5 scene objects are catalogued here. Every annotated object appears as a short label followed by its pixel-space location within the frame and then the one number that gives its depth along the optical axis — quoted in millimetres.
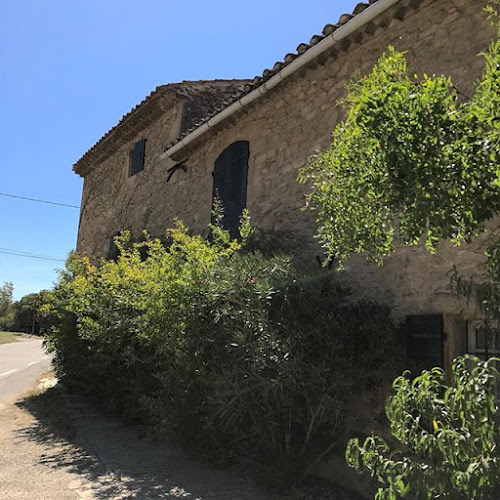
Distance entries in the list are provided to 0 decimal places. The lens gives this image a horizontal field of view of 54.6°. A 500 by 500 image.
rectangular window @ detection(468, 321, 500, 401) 4309
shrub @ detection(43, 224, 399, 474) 3961
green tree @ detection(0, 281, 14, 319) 51312
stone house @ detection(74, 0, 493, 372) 4679
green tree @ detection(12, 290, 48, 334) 49219
